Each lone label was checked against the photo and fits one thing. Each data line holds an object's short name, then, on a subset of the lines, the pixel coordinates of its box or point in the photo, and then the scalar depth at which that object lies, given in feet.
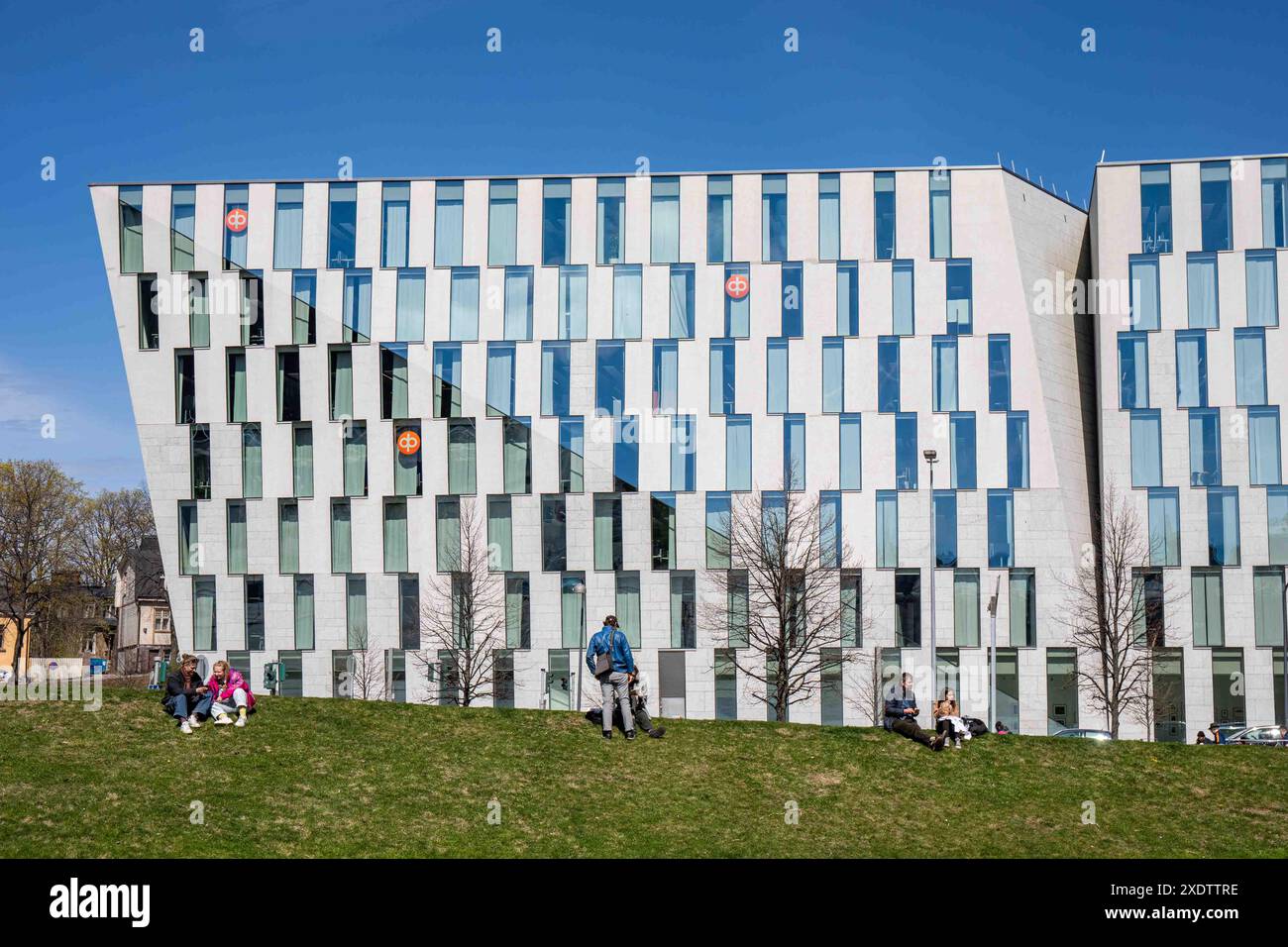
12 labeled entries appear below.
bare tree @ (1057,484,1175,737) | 197.67
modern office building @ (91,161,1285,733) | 208.74
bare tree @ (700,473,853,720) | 197.98
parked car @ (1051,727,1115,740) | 174.91
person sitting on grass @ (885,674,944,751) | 97.86
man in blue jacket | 96.07
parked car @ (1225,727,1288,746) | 168.35
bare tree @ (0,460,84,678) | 275.18
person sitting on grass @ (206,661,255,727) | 92.89
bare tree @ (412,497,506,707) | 207.10
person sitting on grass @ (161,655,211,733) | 91.15
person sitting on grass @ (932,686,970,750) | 98.32
